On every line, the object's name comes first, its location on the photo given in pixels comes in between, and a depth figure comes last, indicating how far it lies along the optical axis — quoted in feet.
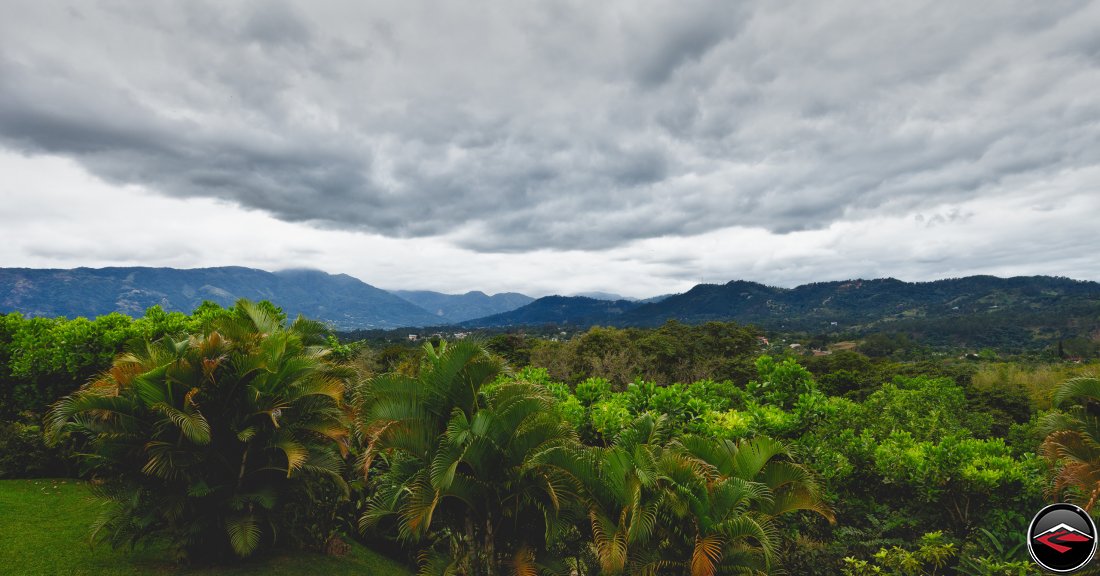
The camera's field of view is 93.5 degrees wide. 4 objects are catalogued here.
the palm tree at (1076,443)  21.59
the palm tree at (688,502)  20.38
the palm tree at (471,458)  22.84
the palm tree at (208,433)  26.20
